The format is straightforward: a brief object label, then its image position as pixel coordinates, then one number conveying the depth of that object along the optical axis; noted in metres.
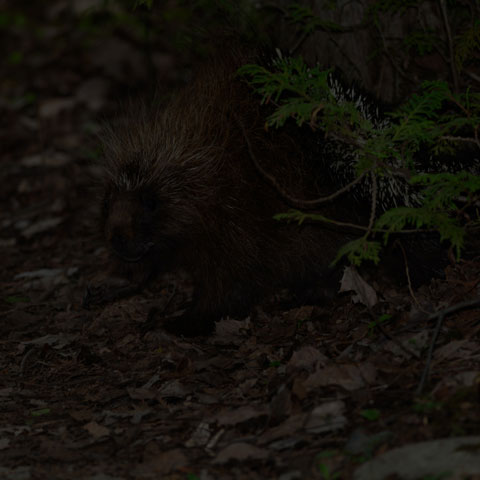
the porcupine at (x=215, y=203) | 9.61
